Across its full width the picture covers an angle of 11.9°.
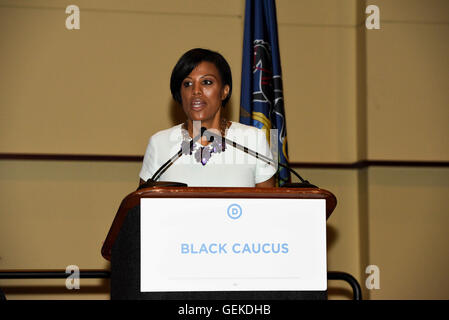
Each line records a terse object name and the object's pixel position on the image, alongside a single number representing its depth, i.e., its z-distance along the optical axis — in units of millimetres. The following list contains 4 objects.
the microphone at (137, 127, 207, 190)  5846
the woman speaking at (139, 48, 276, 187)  6327
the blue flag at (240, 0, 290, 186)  7351
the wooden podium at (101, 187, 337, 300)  5783
